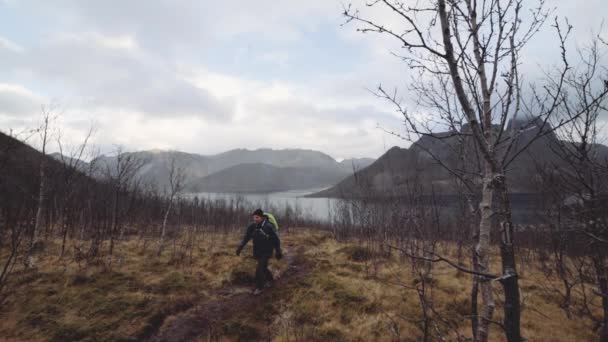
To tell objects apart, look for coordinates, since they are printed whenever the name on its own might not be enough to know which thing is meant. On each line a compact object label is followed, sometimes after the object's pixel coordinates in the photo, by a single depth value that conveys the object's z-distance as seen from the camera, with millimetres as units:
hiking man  7555
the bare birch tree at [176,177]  12352
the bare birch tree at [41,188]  8586
